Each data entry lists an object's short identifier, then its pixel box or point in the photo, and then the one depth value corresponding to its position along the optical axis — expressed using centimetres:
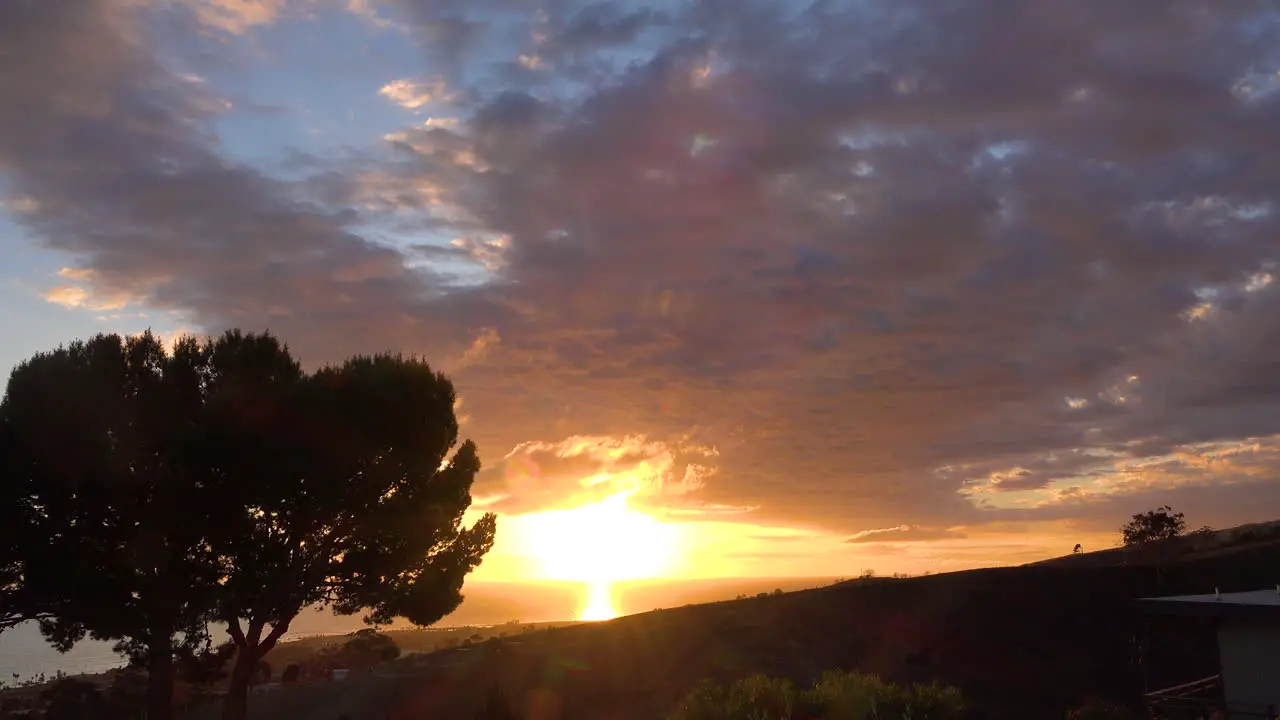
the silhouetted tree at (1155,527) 4712
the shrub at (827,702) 1806
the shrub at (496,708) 2880
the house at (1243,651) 1900
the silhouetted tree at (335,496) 2569
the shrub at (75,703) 3250
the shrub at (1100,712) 2008
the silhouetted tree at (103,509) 2478
